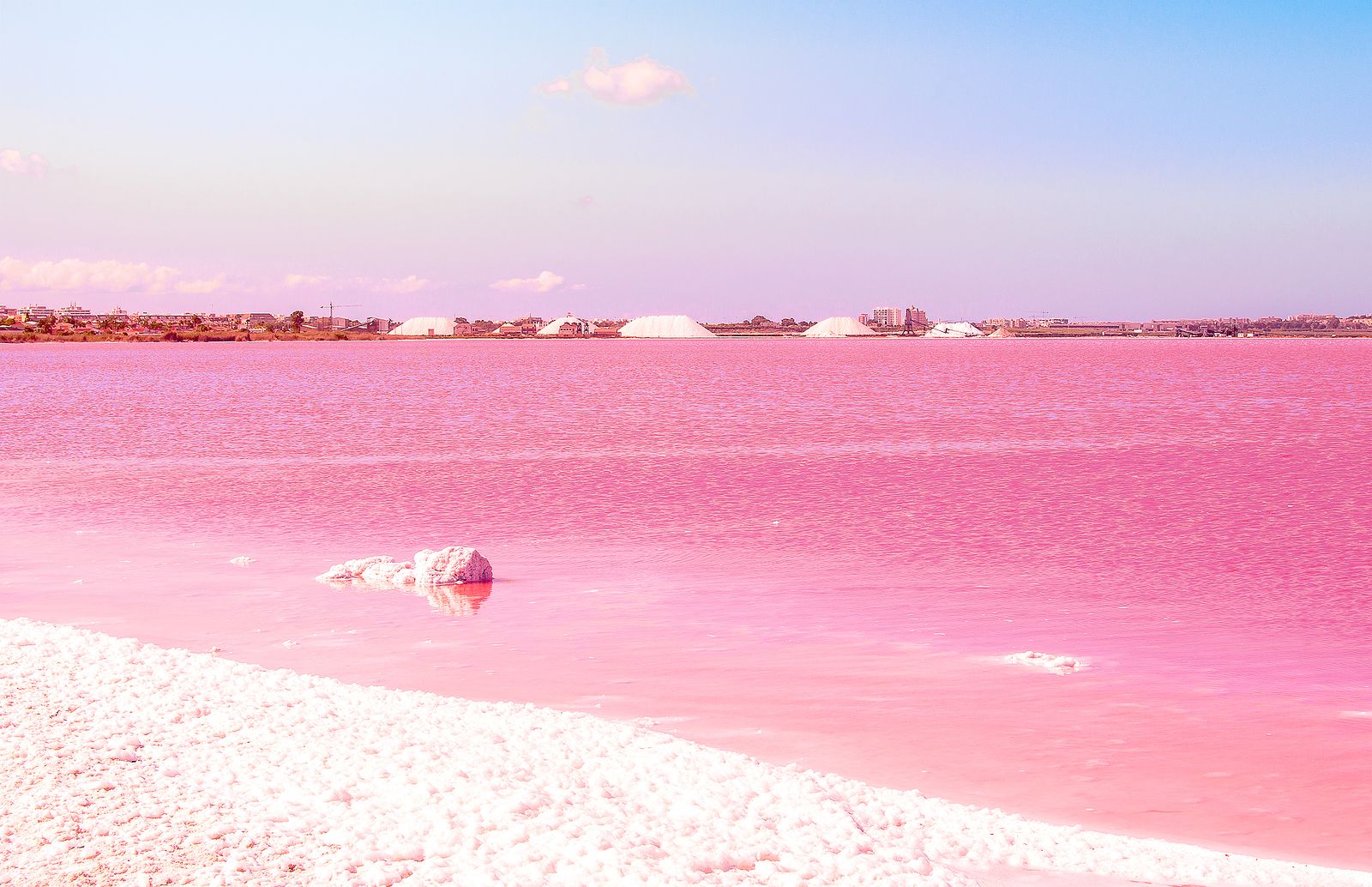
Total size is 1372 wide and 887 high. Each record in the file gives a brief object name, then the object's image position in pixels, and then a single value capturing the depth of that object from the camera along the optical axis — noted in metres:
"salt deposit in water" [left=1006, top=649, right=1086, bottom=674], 11.19
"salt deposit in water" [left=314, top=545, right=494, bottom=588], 14.80
